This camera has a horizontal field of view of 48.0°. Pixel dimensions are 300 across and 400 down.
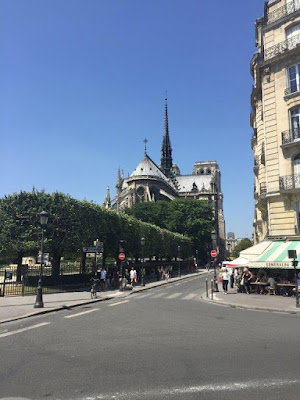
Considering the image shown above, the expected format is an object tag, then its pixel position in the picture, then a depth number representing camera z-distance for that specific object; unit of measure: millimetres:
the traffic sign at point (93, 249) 26742
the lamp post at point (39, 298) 16453
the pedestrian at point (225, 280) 23312
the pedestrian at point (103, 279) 26886
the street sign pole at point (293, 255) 16527
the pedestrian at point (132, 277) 30288
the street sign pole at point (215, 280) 24850
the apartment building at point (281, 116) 23086
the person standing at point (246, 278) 22766
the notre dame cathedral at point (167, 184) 108875
